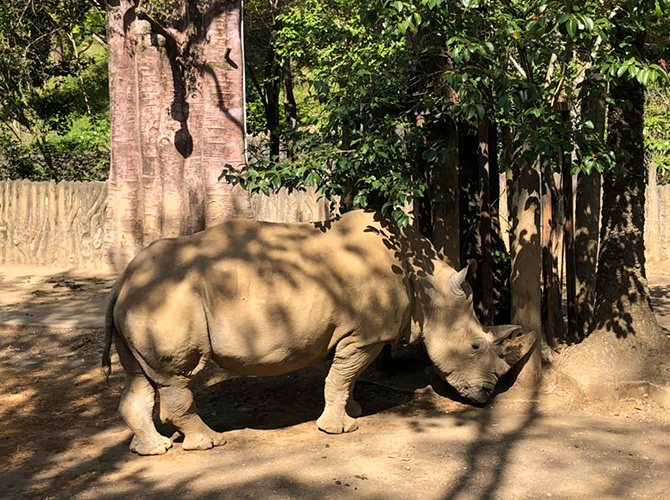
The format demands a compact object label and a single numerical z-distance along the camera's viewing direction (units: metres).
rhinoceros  6.64
